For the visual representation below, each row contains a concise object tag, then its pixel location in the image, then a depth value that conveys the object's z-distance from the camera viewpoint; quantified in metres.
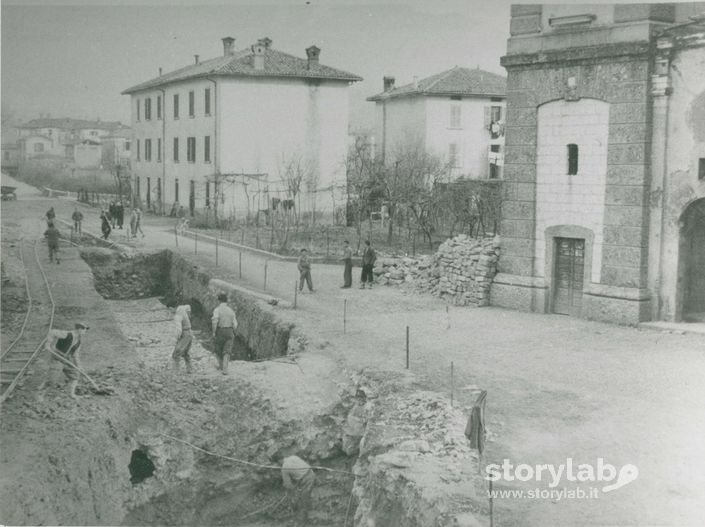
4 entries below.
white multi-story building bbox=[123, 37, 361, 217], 38.97
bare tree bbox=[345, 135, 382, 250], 37.72
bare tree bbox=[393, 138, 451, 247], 34.69
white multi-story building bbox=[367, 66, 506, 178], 45.03
